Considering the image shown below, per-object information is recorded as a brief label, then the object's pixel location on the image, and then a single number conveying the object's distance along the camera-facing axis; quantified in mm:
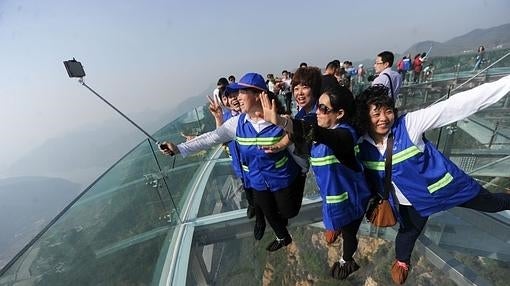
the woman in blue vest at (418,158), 1789
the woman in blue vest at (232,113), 2536
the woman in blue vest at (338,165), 1669
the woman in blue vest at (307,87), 2318
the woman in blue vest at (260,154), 2178
